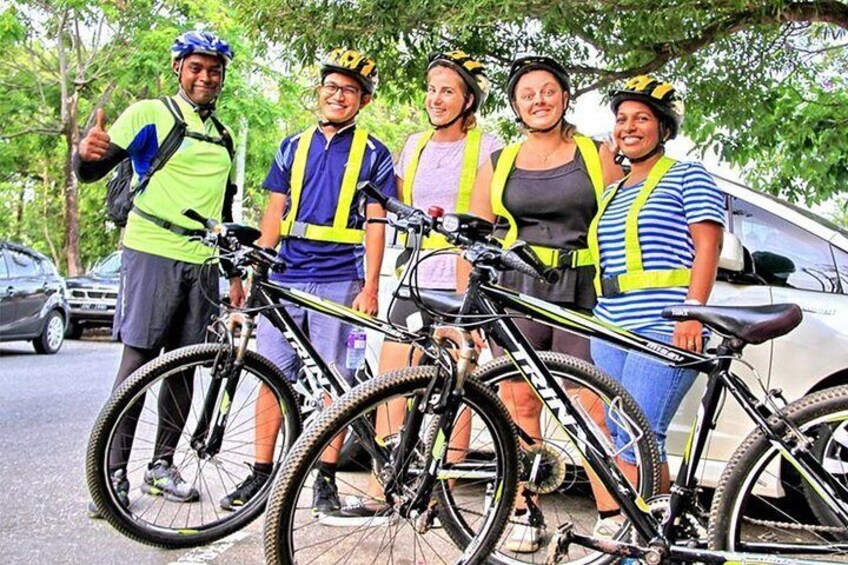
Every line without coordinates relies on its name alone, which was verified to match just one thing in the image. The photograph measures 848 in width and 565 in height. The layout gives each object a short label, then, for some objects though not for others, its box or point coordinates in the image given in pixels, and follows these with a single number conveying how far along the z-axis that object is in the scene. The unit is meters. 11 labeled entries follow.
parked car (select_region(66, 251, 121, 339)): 14.98
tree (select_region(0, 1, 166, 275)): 15.73
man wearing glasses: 3.70
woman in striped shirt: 3.01
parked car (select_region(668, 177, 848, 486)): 3.91
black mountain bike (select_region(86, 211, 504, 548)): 3.17
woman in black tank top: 3.37
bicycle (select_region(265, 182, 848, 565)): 2.53
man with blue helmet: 3.68
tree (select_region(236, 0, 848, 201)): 4.88
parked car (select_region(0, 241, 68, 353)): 10.99
